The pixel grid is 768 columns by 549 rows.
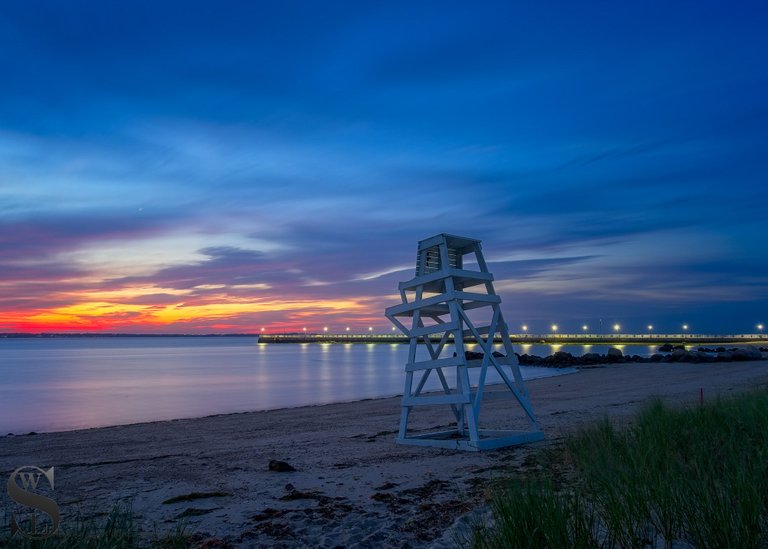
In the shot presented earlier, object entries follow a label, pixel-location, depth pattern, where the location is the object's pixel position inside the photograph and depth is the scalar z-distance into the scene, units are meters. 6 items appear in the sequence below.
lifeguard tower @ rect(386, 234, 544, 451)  9.27
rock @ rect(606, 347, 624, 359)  52.31
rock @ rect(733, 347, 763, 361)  42.87
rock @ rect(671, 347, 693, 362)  44.12
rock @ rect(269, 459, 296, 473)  8.30
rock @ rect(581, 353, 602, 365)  51.95
